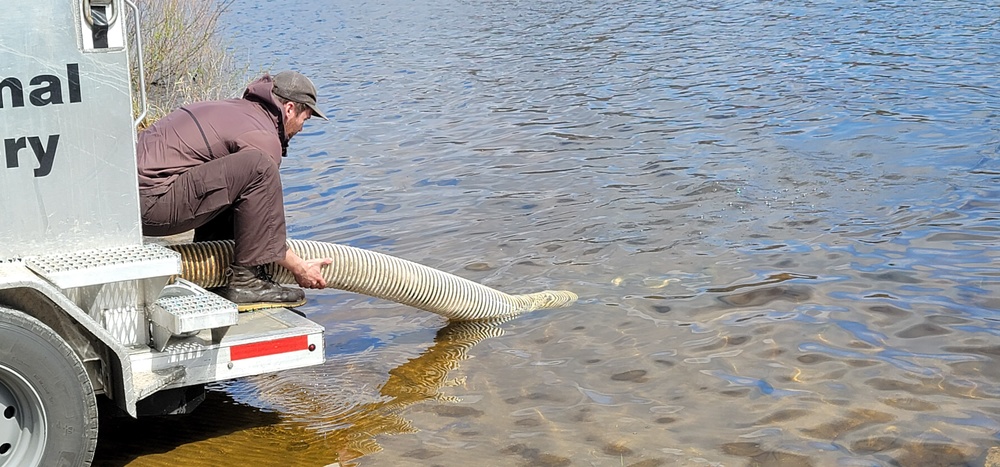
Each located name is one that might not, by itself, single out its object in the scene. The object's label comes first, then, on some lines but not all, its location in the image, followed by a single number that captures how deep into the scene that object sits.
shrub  14.16
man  5.38
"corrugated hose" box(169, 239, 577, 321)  5.61
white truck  4.15
